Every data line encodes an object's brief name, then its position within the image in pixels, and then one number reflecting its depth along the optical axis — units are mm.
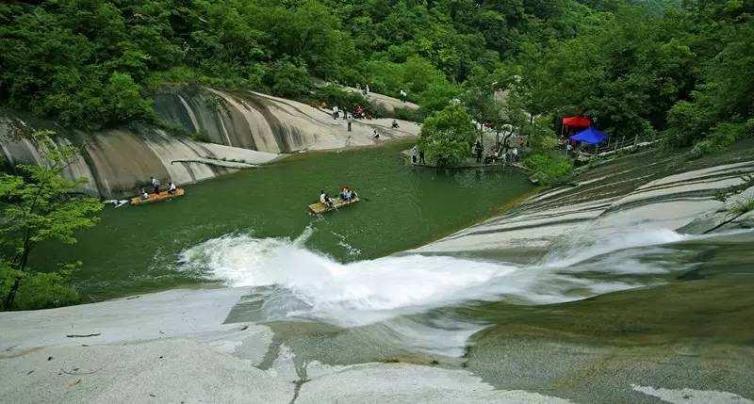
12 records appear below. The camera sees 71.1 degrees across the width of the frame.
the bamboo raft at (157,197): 25266
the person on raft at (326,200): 23984
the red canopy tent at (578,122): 31231
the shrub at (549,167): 27359
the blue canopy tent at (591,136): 29703
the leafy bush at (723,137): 19266
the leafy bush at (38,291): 13242
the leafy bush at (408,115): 45312
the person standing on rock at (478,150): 32409
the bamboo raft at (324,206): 23766
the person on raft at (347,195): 24750
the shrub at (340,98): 42219
